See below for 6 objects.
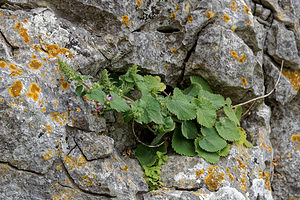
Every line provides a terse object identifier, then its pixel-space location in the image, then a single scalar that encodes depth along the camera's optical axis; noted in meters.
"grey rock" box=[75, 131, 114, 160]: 2.38
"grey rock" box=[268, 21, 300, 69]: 3.78
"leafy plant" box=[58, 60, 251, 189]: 2.59
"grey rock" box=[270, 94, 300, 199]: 3.58
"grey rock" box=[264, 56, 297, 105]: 3.76
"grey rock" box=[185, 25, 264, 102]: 3.19
